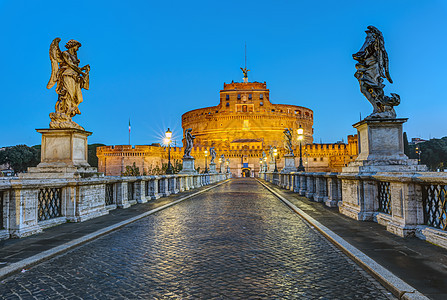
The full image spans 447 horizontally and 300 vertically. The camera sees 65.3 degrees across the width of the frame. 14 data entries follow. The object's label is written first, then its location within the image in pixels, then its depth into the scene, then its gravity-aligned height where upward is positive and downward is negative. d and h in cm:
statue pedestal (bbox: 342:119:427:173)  804 +37
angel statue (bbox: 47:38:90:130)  916 +231
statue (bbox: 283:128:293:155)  2689 +185
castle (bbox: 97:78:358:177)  8694 +776
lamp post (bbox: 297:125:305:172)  2053 +160
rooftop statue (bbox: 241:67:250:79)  12850 +3426
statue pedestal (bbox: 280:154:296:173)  2500 -9
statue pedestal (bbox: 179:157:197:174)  2606 -3
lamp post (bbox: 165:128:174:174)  2235 +179
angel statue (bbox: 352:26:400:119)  870 +240
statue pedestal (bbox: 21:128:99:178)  861 +33
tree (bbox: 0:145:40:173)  7969 +254
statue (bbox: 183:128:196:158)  2588 +171
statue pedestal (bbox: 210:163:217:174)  5004 -48
